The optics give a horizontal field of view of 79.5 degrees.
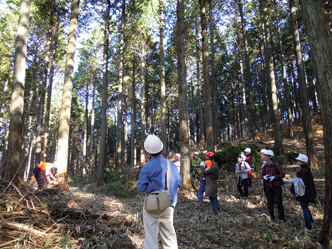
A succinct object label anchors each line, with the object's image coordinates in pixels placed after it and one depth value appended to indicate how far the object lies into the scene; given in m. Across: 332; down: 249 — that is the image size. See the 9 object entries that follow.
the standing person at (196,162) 8.46
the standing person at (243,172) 7.26
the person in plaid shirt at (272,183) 5.03
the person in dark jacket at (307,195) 4.34
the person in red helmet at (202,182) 6.22
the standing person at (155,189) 2.65
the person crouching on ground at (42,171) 7.45
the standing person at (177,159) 8.39
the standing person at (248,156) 7.84
